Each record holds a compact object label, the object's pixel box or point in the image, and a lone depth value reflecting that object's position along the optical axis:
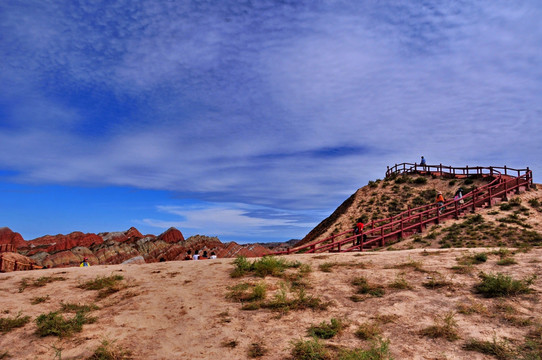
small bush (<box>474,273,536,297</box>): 9.66
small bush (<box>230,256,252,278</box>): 12.21
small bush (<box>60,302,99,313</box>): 10.14
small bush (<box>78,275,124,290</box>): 12.04
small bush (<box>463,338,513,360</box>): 7.03
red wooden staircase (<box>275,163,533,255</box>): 22.62
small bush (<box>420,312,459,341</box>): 7.83
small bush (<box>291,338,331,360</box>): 7.02
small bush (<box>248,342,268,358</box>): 7.27
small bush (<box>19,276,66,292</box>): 12.54
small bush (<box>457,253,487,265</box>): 12.29
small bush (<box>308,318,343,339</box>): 7.94
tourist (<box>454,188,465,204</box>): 26.33
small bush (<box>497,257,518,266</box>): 11.85
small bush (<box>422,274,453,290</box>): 10.54
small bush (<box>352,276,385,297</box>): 10.31
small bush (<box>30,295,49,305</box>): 10.99
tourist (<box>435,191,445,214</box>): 26.17
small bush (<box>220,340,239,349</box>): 7.69
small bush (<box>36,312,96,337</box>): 8.72
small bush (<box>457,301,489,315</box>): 8.86
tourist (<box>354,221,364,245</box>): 21.69
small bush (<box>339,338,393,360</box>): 6.75
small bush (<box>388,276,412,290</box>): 10.54
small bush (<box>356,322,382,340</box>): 7.87
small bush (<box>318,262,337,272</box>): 12.52
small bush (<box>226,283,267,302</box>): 10.12
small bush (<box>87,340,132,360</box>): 7.42
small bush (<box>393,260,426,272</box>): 12.09
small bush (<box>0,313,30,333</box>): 9.20
